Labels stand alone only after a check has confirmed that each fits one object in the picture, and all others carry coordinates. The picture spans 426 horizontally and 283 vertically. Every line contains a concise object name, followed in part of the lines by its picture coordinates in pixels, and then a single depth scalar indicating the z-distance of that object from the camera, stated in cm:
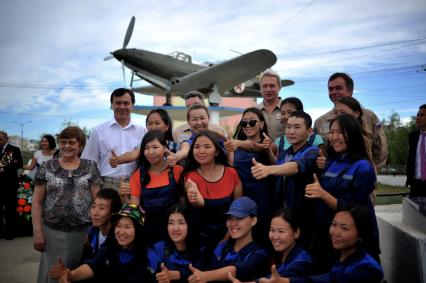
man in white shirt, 378
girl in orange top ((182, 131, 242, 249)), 295
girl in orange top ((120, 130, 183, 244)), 304
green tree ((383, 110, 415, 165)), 3055
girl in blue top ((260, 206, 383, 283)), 234
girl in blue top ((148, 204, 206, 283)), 281
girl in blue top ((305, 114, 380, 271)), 256
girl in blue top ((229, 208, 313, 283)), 255
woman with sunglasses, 311
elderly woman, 314
